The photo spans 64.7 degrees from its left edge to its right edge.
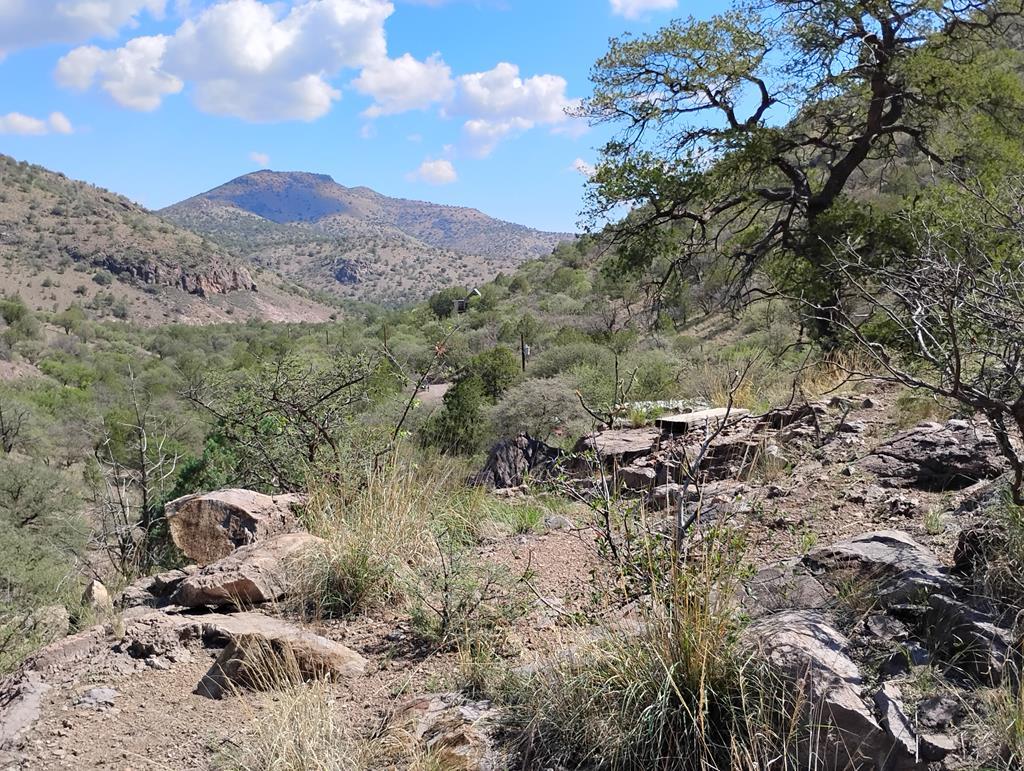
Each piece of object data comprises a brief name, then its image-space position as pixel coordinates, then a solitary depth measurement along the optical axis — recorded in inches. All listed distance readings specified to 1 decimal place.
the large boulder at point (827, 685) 95.7
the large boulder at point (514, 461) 334.0
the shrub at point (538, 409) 615.4
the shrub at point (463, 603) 149.6
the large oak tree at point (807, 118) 409.4
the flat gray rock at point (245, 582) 180.2
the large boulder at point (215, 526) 224.1
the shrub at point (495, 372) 802.8
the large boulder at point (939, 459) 189.9
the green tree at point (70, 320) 2080.5
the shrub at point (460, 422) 561.9
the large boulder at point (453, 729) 108.9
